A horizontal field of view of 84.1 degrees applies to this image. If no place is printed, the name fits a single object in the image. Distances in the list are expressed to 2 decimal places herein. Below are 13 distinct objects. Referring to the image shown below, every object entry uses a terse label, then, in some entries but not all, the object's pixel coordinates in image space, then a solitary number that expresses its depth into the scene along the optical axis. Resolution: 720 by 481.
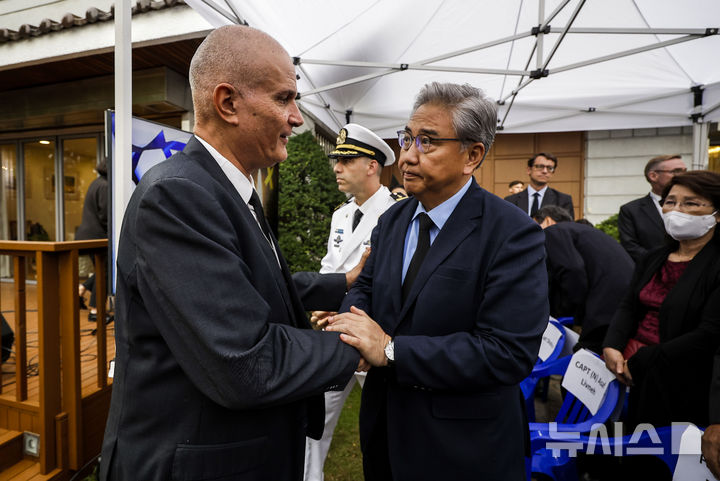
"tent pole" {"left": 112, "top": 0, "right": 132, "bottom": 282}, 2.00
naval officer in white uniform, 2.93
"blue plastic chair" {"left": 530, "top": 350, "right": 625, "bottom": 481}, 1.88
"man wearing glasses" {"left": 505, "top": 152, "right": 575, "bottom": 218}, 5.23
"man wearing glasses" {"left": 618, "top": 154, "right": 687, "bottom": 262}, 4.11
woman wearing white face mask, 2.04
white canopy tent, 4.22
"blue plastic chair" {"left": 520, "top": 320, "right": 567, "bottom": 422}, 2.55
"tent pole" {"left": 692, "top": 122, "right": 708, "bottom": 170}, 6.71
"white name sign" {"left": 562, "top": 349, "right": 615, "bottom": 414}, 2.20
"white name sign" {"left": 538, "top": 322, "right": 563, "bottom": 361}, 2.94
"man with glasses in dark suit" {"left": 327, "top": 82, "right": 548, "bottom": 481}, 1.25
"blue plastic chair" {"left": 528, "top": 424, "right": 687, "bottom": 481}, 1.70
